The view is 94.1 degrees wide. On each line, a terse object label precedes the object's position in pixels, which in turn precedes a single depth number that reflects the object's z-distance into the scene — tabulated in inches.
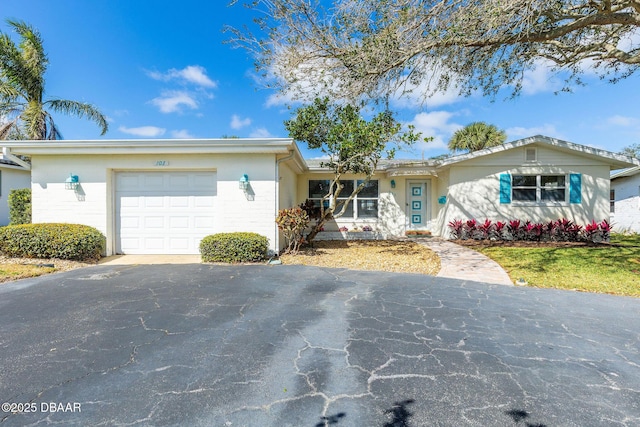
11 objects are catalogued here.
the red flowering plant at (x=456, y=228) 463.5
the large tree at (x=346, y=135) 332.7
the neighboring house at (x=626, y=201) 601.3
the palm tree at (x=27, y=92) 516.1
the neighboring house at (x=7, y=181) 604.7
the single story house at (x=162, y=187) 323.0
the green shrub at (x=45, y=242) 291.1
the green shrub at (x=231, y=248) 303.0
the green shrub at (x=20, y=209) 401.7
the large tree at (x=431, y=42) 247.6
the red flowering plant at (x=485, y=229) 453.4
